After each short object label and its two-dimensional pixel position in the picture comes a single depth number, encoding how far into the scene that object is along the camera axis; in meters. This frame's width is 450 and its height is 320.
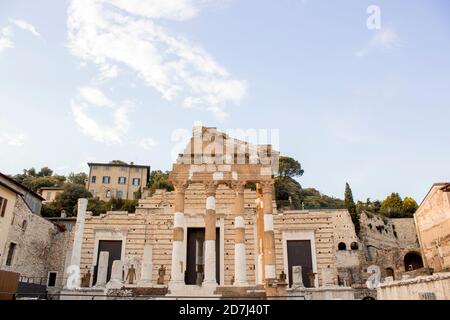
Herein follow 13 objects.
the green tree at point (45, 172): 76.66
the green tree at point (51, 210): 43.64
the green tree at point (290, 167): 68.12
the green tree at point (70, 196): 47.59
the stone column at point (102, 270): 19.19
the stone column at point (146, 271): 19.10
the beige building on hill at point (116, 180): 56.31
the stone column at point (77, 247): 23.31
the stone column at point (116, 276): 17.98
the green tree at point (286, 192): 50.34
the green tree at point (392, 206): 52.42
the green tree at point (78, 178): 70.78
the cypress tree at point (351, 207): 45.36
